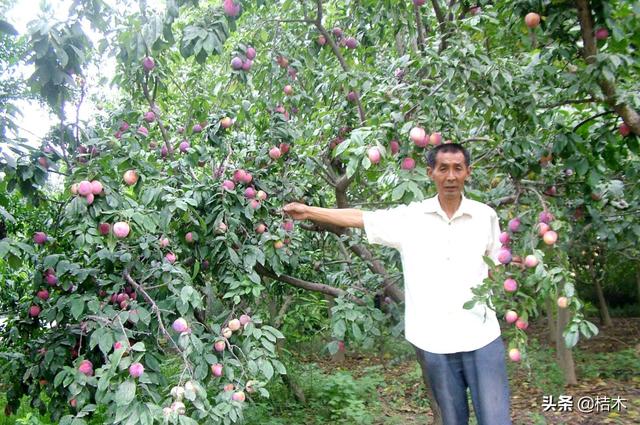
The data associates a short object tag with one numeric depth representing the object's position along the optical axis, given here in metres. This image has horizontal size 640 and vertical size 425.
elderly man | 1.82
